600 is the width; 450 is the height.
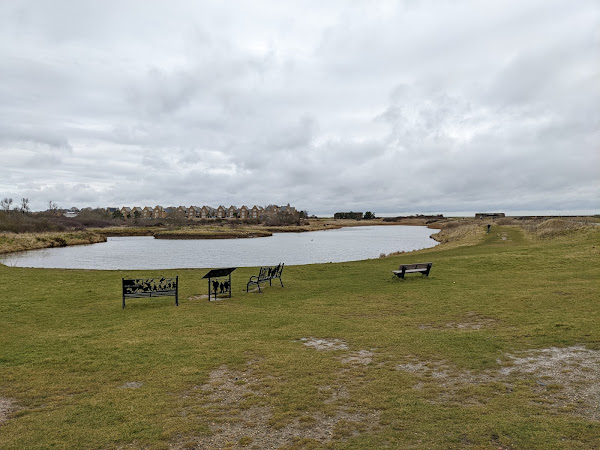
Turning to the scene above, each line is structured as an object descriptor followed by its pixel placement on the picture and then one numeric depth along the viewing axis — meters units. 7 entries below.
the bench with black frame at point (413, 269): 19.08
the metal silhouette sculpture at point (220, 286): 15.26
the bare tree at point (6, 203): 117.06
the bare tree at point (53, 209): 168.48
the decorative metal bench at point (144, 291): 14.12
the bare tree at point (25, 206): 127.00
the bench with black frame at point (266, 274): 17.40
